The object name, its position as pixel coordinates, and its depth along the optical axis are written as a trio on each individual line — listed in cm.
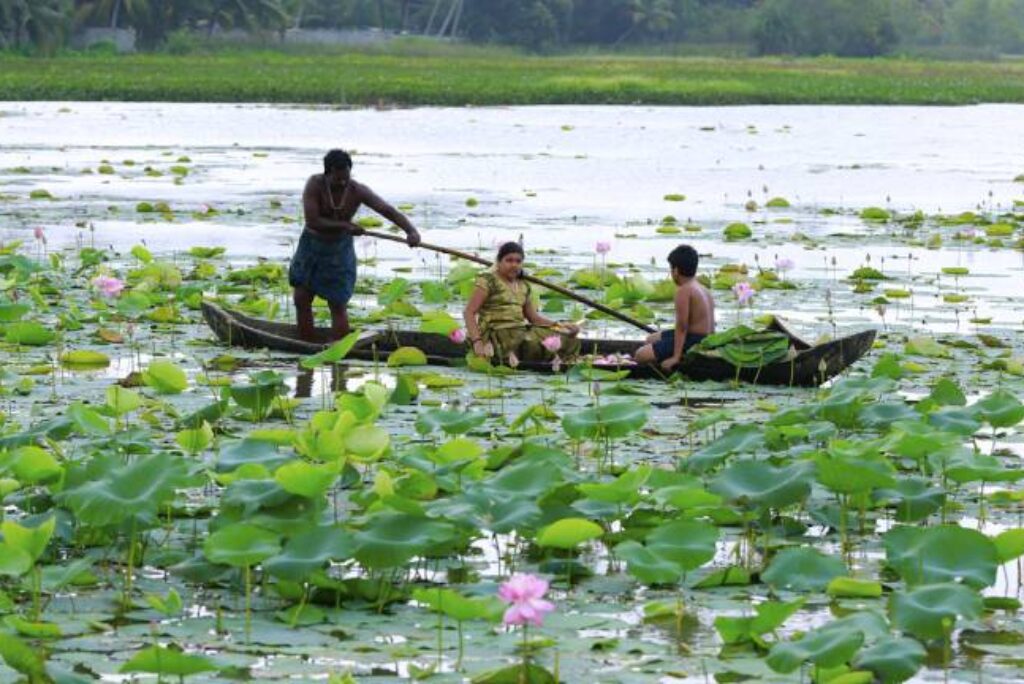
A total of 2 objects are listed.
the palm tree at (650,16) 17775
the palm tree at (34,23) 11337
